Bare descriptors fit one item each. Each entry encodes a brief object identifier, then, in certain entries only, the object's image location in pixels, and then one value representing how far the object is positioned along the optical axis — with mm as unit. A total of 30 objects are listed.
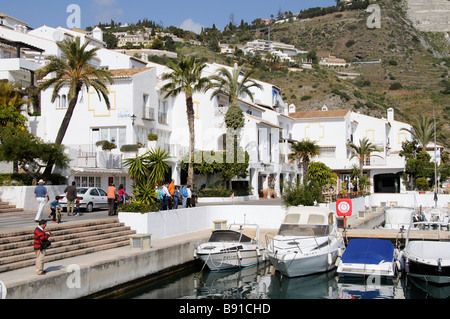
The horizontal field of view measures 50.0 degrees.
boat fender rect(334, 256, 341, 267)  22594
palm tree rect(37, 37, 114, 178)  31656
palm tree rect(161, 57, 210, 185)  38250
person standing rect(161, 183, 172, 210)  26078
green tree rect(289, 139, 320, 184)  45750
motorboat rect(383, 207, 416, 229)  42469
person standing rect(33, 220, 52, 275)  14297
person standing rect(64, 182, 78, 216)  26281
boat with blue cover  20312
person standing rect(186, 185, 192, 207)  29347
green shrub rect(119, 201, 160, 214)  22962
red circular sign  28406
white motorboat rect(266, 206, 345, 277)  20766
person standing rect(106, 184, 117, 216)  26186
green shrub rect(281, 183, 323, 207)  28781
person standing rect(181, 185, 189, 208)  28117
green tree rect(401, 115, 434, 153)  68438
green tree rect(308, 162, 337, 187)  51719
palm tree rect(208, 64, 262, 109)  46344
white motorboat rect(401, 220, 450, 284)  19547
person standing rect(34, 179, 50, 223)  22216
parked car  29883
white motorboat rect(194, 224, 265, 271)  22172
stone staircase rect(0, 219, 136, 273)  16047
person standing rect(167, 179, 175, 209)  27656
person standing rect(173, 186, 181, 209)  27406
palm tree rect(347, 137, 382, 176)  58375
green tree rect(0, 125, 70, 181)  28078
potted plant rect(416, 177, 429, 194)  59250
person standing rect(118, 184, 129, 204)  28625
